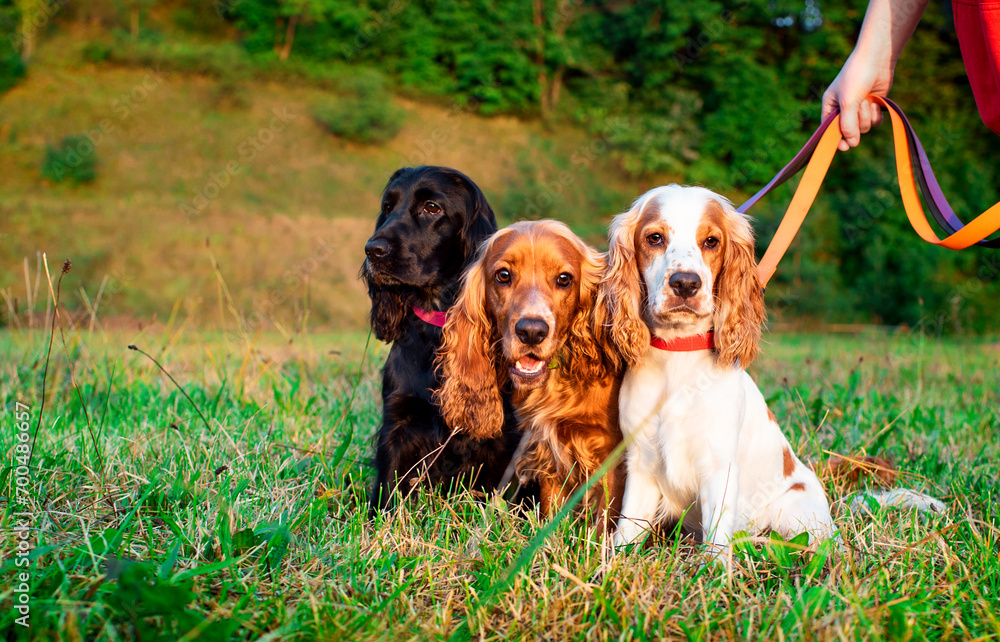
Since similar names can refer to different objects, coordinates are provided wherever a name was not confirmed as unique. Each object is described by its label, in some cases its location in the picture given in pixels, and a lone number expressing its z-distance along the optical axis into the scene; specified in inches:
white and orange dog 75.2
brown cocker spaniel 87.0
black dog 96.2
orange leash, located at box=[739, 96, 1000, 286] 90.0
